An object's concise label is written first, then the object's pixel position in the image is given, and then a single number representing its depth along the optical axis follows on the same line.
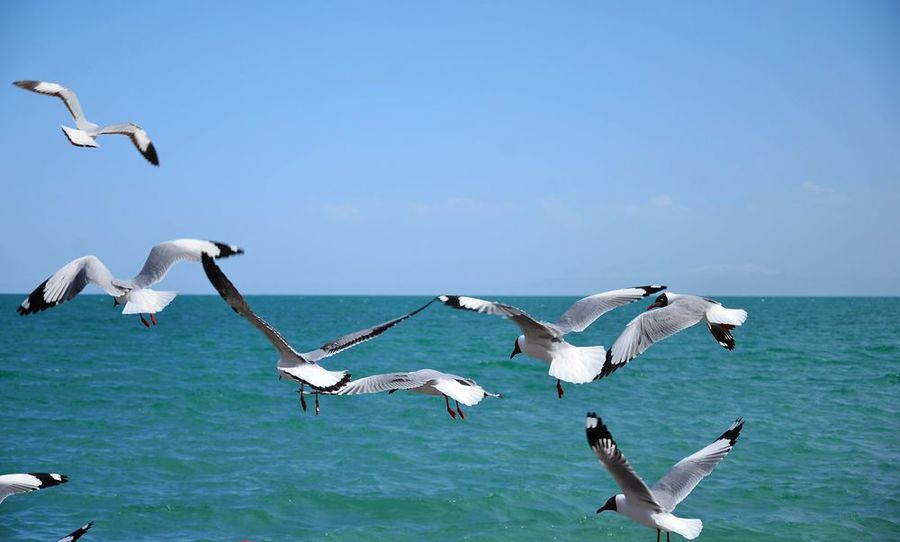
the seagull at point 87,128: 8.82
